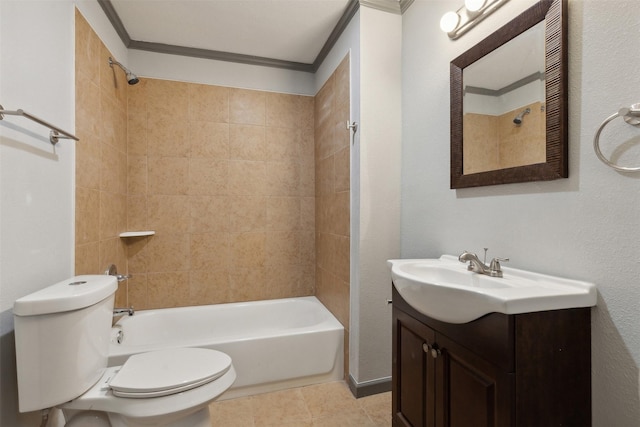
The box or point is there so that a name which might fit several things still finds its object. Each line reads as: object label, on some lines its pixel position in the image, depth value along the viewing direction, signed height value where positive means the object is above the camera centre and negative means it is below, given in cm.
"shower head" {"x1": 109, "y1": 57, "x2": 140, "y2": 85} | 201 +95
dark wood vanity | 82 -46
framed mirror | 99 +43
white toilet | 103 -64
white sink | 83 -25
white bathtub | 188 -88
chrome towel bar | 99 +34
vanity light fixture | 128 +90
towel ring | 80 +25
